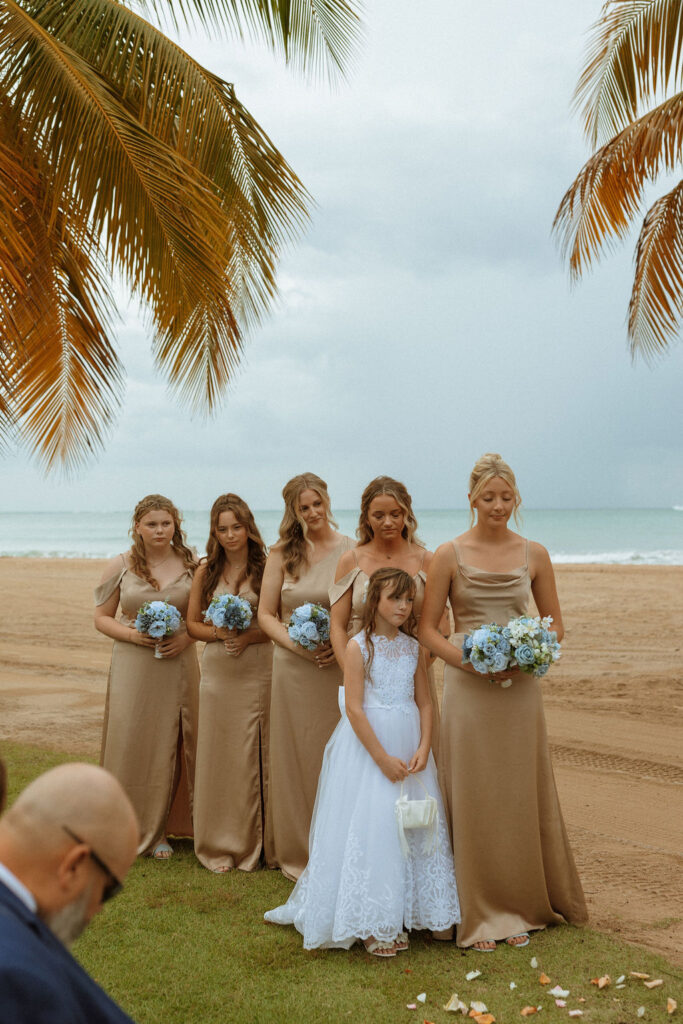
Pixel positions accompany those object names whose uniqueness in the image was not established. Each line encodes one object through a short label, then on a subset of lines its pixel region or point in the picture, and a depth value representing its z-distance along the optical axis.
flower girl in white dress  4.64
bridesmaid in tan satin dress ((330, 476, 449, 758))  5.27
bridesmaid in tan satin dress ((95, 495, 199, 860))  6.39
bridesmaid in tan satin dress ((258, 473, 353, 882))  5.89
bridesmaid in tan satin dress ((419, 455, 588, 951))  4.92
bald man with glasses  1.45
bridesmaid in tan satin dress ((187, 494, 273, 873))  6.17
